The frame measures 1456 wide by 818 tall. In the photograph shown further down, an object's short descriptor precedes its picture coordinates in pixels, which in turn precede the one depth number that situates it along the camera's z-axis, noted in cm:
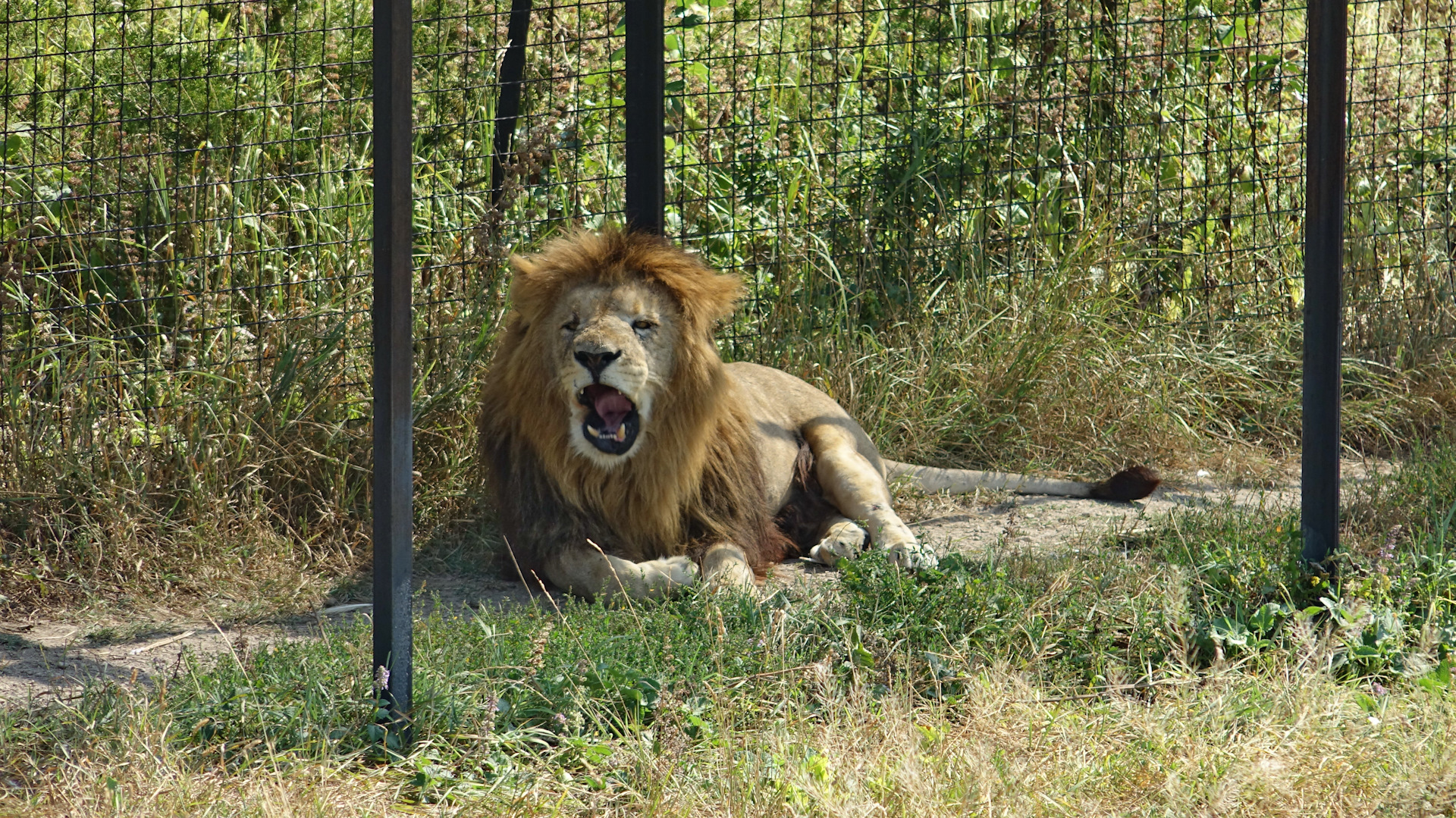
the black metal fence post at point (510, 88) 1241
